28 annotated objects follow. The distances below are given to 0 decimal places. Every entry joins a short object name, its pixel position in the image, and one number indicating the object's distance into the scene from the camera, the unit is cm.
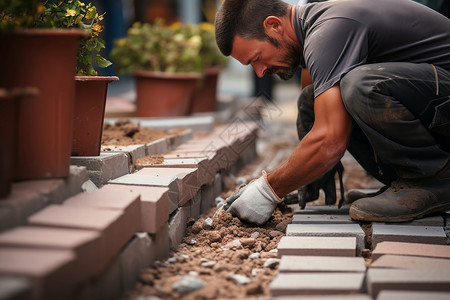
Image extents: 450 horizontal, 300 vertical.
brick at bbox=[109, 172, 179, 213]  255
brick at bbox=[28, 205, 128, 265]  184
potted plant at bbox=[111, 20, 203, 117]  555
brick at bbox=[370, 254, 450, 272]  220
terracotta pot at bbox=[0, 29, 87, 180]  207
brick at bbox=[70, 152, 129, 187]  260
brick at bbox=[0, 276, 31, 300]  145
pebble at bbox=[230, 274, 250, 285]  219
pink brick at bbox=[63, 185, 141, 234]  209
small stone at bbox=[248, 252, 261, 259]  251
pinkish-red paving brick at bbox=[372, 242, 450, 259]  234
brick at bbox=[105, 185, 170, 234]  228
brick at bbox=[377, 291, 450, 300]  186
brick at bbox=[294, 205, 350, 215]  312
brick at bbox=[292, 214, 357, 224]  288
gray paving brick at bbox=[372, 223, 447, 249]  262
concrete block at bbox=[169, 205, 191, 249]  261
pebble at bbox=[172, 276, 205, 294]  205
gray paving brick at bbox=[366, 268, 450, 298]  197
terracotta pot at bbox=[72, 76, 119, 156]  266
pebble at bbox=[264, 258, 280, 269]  238
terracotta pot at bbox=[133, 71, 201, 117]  554
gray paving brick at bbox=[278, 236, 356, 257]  240
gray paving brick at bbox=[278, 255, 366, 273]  216
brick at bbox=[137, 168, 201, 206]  276
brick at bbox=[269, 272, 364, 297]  195
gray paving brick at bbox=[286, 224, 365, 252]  267
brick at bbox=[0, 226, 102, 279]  168
